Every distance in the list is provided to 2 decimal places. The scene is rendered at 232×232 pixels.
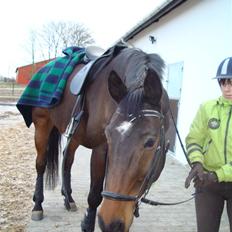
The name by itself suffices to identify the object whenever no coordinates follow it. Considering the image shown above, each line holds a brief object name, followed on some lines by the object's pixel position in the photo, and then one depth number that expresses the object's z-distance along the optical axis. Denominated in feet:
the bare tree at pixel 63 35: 142.82
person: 7.11
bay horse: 5.67
